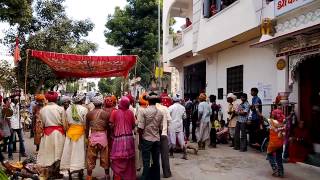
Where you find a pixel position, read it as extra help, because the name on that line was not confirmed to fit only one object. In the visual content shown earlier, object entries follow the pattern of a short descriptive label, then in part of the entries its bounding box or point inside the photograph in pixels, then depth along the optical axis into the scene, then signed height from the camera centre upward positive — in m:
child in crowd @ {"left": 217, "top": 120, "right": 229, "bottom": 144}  9.85 -1.35
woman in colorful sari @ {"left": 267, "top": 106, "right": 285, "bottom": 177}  5.85 -0.96
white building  6.85 +1.50
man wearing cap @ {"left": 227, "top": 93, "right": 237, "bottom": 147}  9.00 -0.61
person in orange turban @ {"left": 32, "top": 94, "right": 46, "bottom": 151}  6.60 -0.66
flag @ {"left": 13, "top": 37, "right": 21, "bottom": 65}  7.34 +1.09
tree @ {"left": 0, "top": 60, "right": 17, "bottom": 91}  19.18 +1.43
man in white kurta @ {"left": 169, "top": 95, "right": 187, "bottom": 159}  7.46 -0.78
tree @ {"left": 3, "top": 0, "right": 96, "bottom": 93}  14.06 +3.10
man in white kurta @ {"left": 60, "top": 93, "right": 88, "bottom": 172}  5.69 -0.92
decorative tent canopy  7.19 +0.87
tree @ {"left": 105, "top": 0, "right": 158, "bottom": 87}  20.65 +5.00
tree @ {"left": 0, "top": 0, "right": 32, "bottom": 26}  7.47 +2.32
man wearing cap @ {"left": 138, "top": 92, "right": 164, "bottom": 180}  5.29 -0.65
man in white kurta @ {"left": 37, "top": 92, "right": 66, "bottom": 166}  5.75 -0.82
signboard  6.50 +2.26
